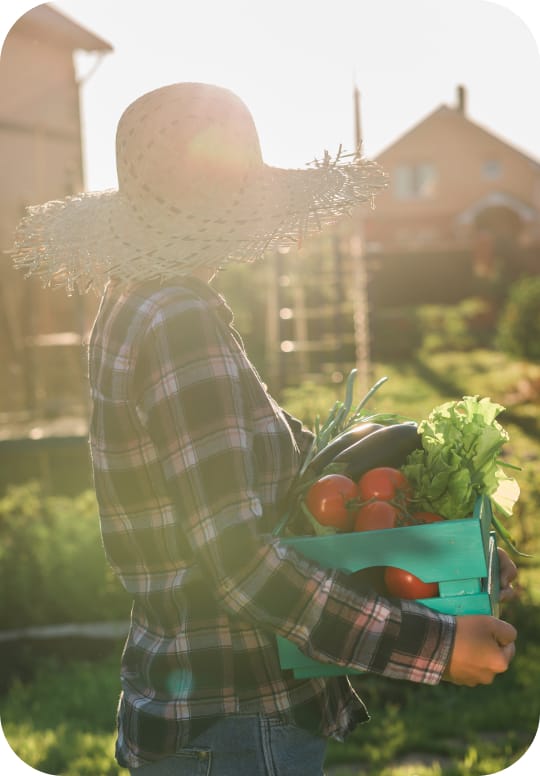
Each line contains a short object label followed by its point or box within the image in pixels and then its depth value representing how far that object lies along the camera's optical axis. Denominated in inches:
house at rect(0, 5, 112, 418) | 314.5
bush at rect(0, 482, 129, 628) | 189.0
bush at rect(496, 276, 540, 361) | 399.9
